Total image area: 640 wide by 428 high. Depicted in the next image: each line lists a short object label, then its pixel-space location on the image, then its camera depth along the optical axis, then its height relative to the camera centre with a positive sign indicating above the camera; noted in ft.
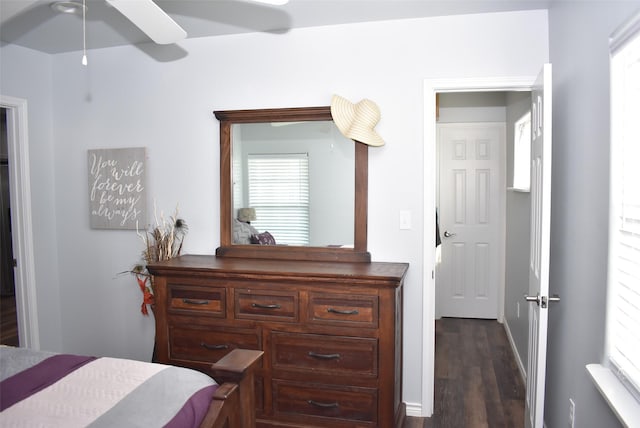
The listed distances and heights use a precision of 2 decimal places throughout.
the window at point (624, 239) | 4.78 -0.50
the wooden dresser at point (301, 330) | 8.01 -2.42
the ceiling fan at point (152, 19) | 5.76 +2.30
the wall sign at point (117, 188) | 10.74 +0.15
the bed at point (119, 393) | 4.38 -2.00
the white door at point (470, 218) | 15.57 -0.84
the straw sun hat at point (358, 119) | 9.01 +1.42
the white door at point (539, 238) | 6.74 -0.68
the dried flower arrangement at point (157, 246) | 10.20 -1.12
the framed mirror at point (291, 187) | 9.48 +0.14
